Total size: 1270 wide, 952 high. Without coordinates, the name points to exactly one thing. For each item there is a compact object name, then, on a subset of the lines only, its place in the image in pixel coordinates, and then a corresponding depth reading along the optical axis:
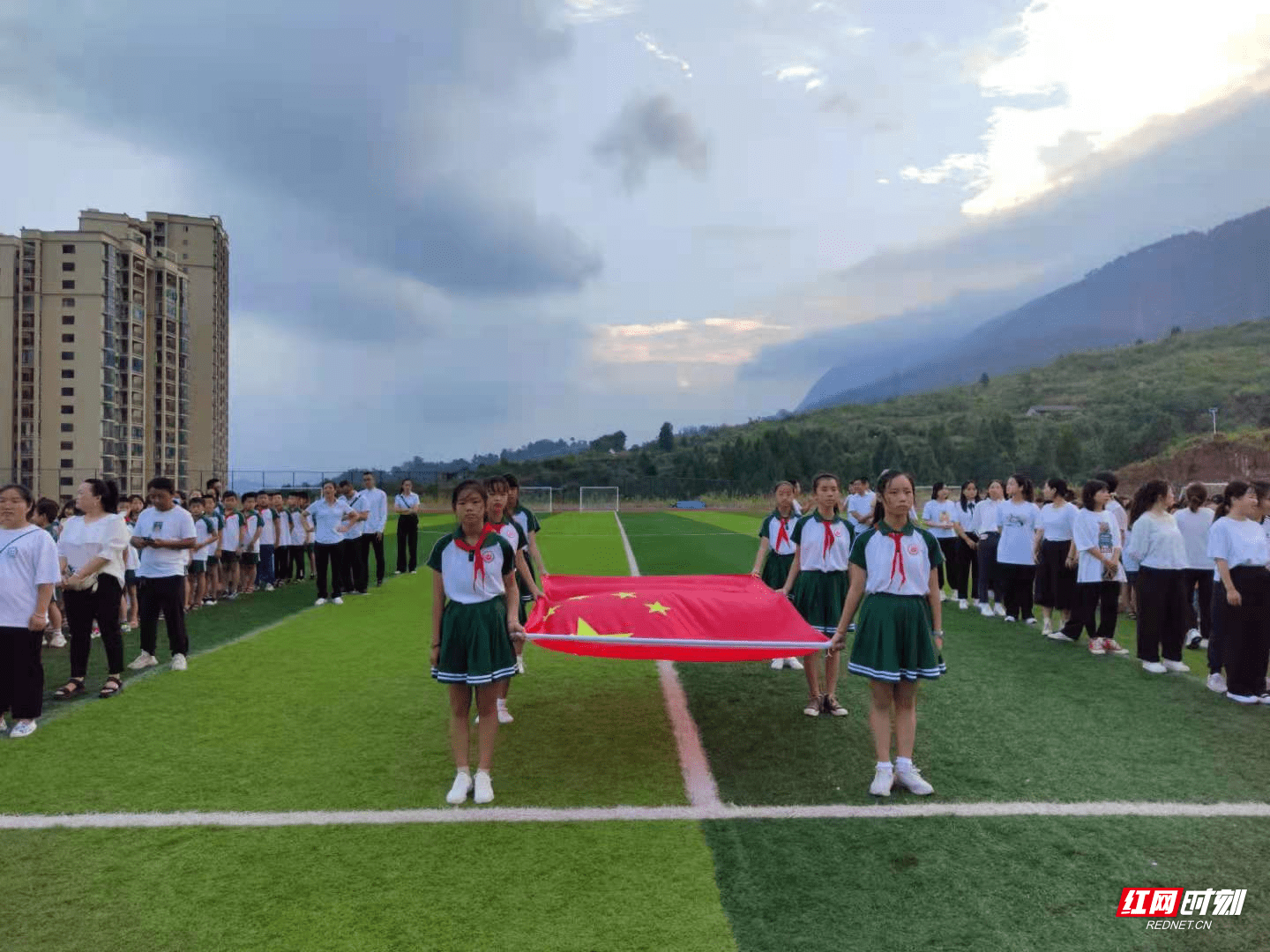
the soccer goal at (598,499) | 57.19
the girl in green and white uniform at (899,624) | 4.90
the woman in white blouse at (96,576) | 7.14
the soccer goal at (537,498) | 54.00
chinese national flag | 5.31
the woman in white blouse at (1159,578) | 7.96
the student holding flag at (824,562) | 6.58
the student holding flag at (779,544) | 7.52
